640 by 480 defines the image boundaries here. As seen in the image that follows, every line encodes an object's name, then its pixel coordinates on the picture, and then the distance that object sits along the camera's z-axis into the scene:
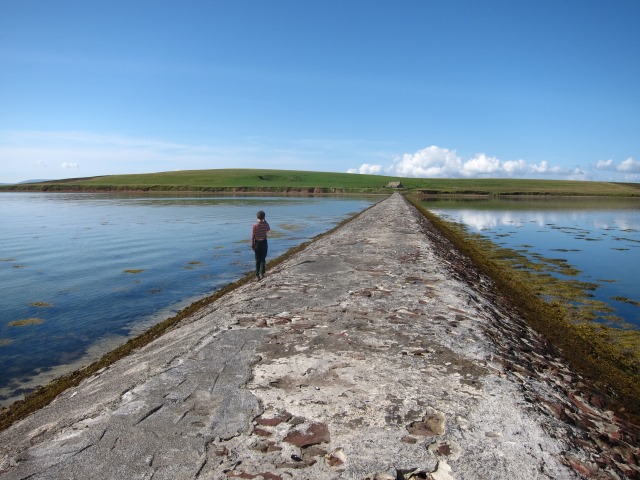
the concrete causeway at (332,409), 3.73
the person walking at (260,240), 13.43
